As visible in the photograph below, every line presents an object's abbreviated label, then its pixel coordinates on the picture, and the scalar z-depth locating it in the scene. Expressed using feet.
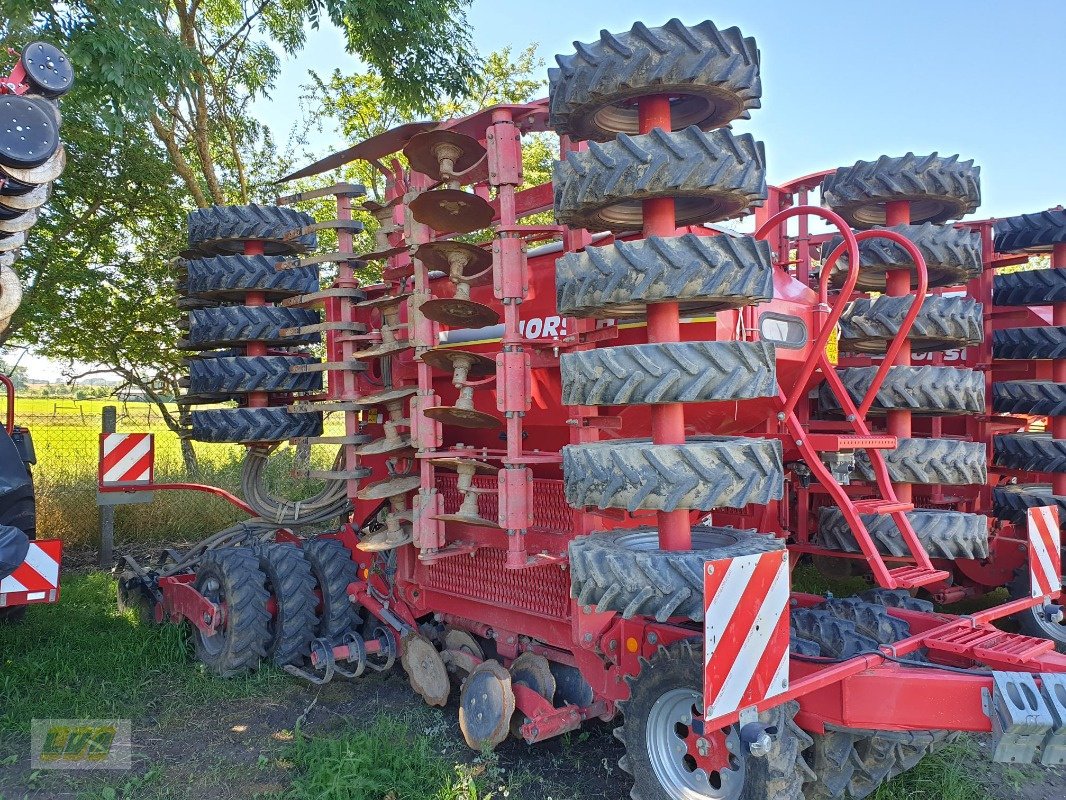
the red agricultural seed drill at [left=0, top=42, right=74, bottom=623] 10.37
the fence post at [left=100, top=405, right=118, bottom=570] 24.00
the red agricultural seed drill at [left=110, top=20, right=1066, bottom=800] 8.36
